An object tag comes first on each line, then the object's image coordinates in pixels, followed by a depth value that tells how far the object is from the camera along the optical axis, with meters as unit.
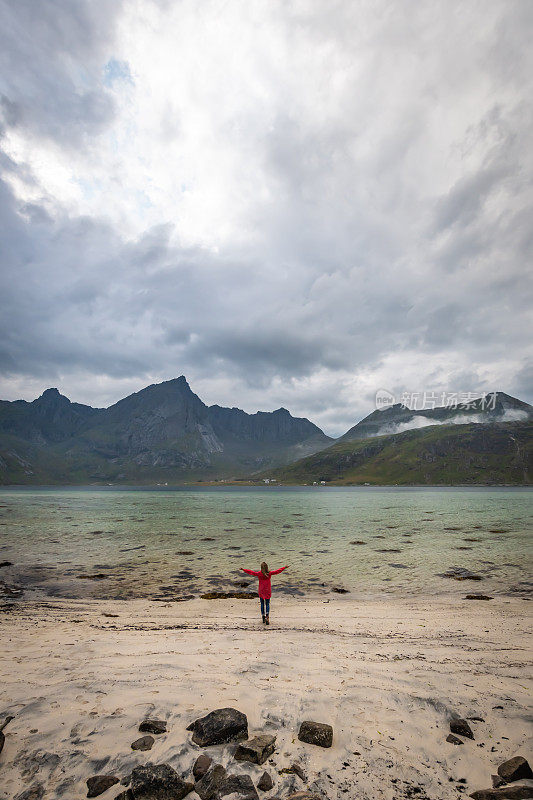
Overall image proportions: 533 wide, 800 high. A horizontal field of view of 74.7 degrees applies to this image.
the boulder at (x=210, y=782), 5.95
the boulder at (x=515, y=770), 6.25
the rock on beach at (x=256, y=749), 6.72
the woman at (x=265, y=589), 17.58
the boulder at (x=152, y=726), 7.51
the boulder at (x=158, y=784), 5.87
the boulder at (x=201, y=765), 6.39
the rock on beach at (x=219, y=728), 7.24
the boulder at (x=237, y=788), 5.89
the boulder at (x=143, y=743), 7.04
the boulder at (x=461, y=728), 7.46
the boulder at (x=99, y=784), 5.93
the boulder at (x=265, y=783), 6.06
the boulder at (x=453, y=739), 7.27
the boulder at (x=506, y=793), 5.78
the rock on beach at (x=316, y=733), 7.15
